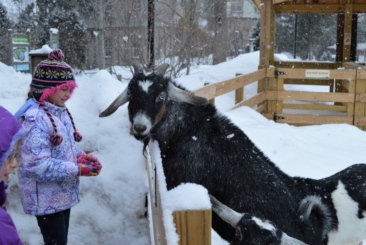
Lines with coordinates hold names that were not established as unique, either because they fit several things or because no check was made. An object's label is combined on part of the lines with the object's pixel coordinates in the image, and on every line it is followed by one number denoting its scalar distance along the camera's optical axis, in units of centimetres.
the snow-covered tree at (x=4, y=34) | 1981
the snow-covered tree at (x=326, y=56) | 3000
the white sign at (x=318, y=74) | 1020
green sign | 1568
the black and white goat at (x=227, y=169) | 328
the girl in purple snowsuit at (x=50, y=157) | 294
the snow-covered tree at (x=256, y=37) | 3341
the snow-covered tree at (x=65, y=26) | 2206
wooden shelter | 1027
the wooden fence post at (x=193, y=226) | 158
